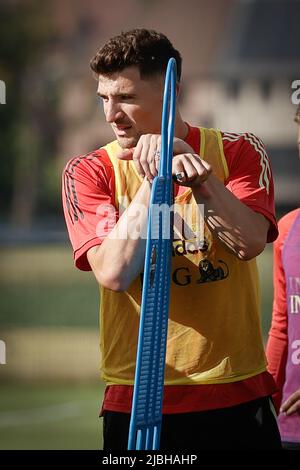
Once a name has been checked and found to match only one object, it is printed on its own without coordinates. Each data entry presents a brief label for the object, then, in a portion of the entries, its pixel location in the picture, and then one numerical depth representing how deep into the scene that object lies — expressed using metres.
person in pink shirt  5.84
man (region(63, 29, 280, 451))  4.88
